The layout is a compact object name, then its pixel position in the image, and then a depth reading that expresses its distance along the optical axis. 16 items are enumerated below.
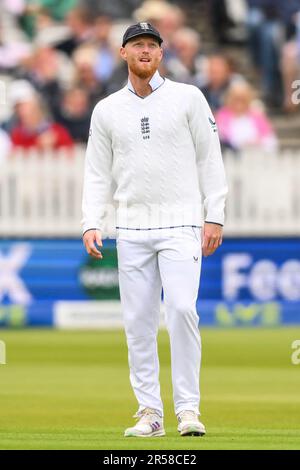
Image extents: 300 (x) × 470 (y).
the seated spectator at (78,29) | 22.00
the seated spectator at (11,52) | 21.84
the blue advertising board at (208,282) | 18.75
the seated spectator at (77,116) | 20.75
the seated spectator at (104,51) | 21.16
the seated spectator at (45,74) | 21.06
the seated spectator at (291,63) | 21.38
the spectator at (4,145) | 19.48
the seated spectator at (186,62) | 20.66
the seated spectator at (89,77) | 20.97
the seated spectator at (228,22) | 23.25
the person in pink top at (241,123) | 20.05
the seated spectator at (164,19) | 21.09
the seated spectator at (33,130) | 19.97
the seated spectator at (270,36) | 22.25
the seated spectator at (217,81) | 20.38
